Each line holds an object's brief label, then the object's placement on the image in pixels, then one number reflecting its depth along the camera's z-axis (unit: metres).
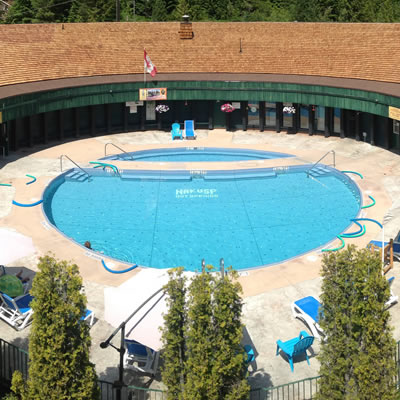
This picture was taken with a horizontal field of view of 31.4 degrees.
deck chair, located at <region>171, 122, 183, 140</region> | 38.62
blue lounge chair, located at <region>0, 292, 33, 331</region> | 18.66
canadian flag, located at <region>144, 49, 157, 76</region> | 37.97
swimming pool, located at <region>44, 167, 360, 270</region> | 25.39
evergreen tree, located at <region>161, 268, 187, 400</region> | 13.88
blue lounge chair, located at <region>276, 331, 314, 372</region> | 16.73
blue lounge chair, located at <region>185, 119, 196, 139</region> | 38.69
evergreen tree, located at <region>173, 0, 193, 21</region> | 55.85
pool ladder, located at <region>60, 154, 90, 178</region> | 32.84
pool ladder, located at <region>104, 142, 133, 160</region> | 35.69
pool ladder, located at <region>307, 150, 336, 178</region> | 33.08
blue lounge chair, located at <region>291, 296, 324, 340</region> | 18.38
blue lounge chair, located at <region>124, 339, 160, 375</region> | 16.67
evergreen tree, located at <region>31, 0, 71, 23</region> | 57.03
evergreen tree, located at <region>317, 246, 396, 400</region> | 13.60
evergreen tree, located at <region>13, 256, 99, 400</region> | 13.65
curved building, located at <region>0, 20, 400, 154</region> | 36.00
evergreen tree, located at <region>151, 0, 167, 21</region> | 57.00
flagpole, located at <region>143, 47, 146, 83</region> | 38.51
